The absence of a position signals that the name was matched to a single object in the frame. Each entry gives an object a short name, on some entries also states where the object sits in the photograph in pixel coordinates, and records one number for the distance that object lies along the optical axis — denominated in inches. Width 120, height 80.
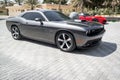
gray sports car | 137.9
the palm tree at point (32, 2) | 1283.9
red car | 410.4
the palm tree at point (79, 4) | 943.1
